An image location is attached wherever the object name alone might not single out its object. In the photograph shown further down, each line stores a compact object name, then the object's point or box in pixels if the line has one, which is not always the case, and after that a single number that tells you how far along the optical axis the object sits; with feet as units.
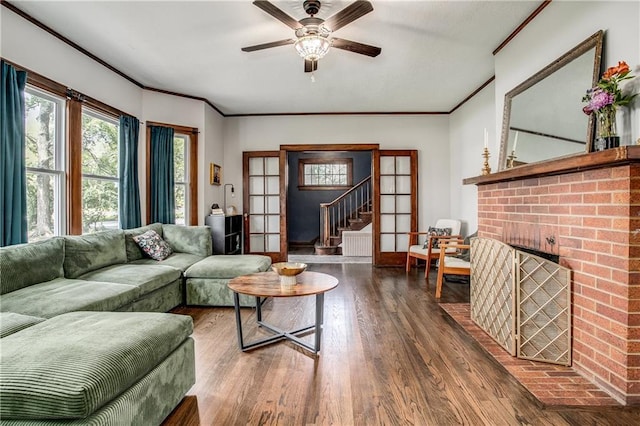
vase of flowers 5.87
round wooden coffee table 7.40
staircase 23.73
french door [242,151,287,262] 19.01
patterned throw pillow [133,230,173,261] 11.91
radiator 22.14
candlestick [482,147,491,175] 10.07
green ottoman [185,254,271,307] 11.05
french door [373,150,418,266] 18.38
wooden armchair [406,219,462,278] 14.60
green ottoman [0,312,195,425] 3.75
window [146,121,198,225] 15.80
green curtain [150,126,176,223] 14.42
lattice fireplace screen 6.90
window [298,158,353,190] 28.32
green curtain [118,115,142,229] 12.96
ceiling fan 7.21
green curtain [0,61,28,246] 8.08
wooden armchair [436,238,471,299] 11.81
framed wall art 16.69
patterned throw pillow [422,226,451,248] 15.92
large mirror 6.88
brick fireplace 5.50
